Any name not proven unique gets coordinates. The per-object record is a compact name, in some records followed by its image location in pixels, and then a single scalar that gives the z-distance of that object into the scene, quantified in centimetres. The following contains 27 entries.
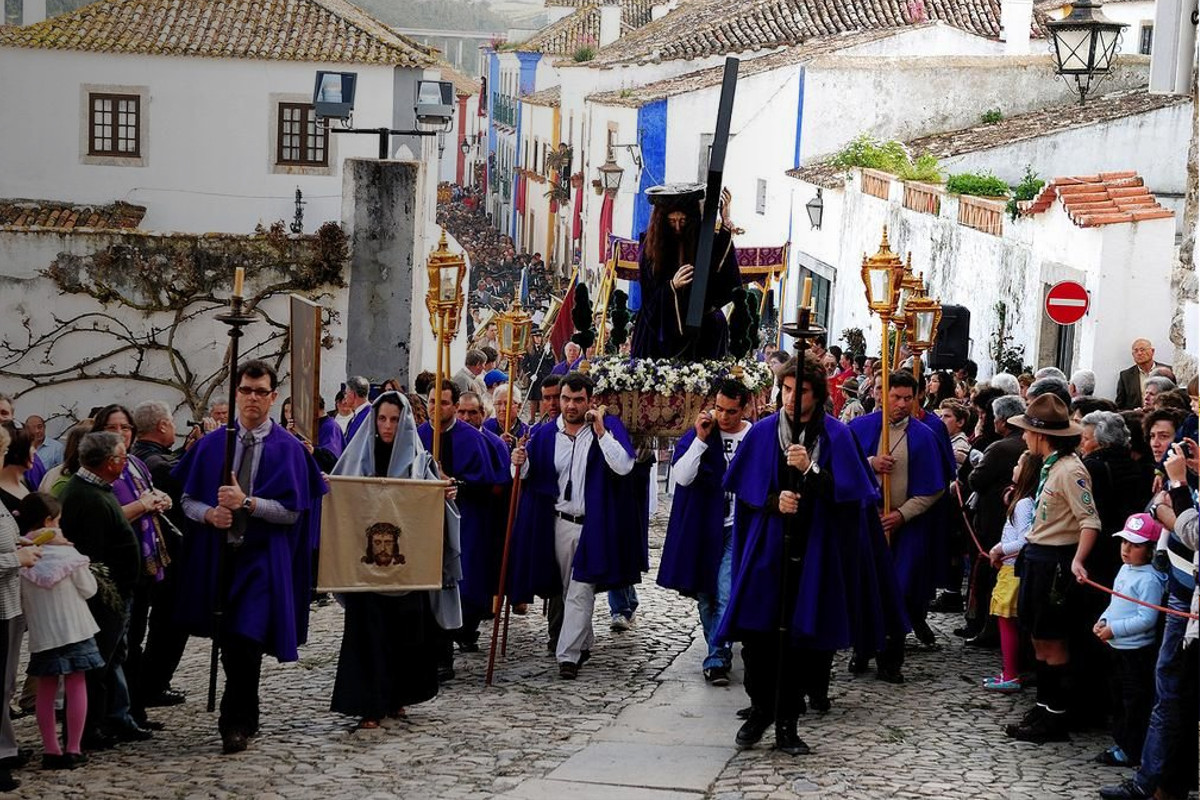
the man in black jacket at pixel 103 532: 896
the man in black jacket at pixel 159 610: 982
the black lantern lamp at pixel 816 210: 2942
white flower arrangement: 1202
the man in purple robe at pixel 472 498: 1166
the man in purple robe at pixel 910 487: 1134
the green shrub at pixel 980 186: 2252
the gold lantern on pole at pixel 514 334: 1240
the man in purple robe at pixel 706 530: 1131
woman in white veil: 989
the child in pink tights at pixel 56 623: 861
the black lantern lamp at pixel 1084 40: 1947
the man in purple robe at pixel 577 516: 1138
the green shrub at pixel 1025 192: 1978
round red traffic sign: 1658
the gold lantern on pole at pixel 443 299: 1153
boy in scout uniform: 957
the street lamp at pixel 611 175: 4147
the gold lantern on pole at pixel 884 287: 1137
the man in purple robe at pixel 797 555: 943
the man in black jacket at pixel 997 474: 1127
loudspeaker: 1761
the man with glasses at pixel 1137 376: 1541
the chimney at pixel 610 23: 6141
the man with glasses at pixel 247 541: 939
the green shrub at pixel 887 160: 2502
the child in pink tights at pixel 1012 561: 1031
